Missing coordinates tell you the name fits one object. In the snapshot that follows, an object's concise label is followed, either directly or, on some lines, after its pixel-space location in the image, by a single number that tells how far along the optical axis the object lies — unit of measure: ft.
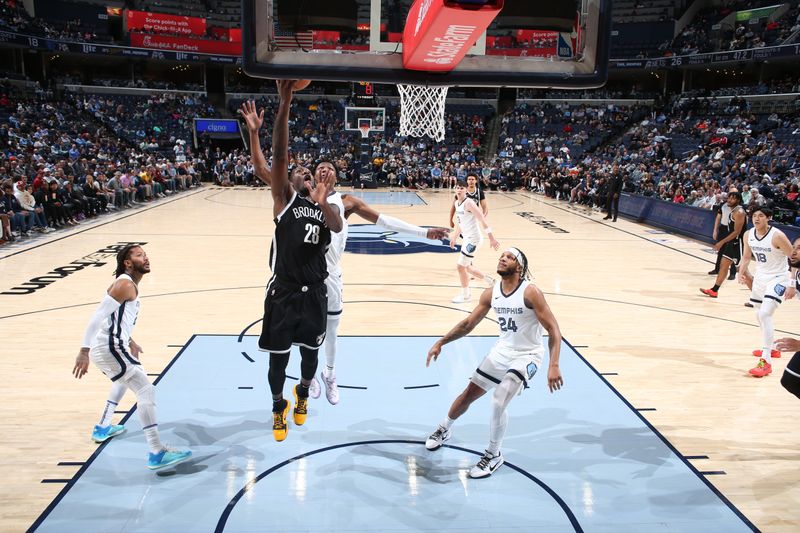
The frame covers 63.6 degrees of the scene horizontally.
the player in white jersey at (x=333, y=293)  17.30
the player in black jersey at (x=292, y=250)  14.53
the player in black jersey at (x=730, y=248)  33.65
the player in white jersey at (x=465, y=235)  32.32
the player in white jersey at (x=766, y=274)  23.21
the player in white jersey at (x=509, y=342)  15.15
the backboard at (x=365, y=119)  87.86
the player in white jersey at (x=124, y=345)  15.05
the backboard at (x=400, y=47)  16.19
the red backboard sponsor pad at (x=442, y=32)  15.44
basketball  16.24
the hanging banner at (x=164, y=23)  127.85
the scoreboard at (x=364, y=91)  79.91
